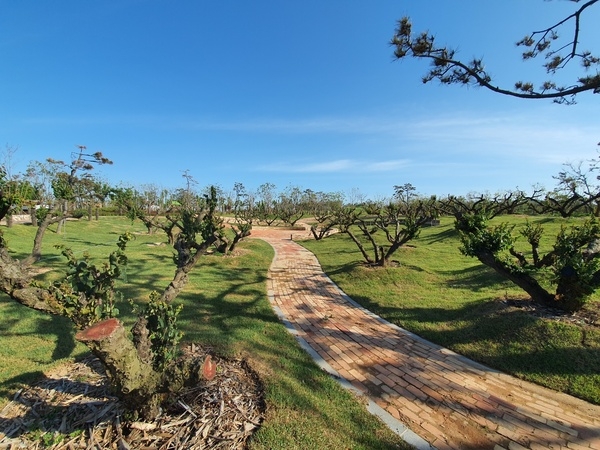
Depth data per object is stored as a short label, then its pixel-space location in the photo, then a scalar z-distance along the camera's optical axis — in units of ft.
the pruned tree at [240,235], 36.93
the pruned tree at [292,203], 124.20
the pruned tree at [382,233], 29.96
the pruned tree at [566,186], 19.69
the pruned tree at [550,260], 14.77
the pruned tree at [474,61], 12.12
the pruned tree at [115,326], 6.77
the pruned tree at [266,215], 97.02
